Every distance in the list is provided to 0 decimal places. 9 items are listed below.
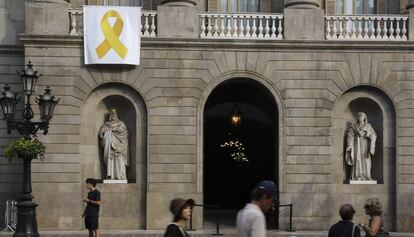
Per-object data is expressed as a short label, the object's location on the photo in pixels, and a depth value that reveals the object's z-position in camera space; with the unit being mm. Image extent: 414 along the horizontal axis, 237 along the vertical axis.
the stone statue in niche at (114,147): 25078
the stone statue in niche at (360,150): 25375
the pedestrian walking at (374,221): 10586
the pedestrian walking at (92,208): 18984
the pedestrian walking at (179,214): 9266
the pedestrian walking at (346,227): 10148
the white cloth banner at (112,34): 24516
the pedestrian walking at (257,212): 8438
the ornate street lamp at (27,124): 18719
